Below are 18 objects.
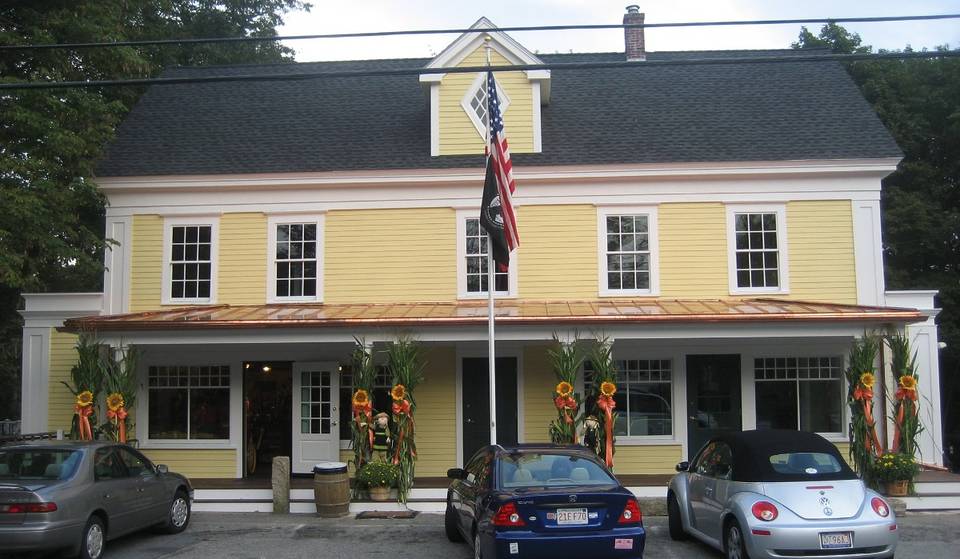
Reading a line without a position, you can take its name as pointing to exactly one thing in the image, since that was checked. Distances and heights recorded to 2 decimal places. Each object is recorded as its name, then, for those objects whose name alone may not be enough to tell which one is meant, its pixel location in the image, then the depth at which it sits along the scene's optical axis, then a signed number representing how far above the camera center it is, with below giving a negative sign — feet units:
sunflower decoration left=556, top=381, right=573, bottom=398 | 47.26 -1.31
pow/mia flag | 45.03 +7.50
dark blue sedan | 27.22 -4.71
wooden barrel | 45.34 -6.39
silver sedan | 30.94 -4.79
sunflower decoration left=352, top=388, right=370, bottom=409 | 48.06 -1.76
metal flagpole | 43.09 +1.29
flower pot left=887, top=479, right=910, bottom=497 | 45.19 -6.48
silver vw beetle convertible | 28.45 -4.77
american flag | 44.50 +10.10
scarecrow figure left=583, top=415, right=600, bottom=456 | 48.03 -3.76
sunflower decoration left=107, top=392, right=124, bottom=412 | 49.32 -1.82
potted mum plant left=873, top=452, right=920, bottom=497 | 44.88 -5.67
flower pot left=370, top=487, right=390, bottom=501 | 46.85 -6.79
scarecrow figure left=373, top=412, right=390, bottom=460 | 48.26 -3.71
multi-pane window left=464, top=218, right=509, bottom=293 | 57.82 +6.64
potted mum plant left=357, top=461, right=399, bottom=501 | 46.65 -5.91
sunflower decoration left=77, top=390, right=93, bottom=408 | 48.73 -1.57
